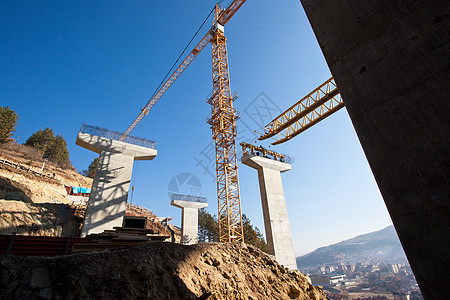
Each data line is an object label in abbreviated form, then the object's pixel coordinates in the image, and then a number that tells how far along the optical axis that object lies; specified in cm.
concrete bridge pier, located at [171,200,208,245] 2316
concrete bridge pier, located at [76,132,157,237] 1262
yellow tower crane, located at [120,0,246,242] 2114
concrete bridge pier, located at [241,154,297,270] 1554
